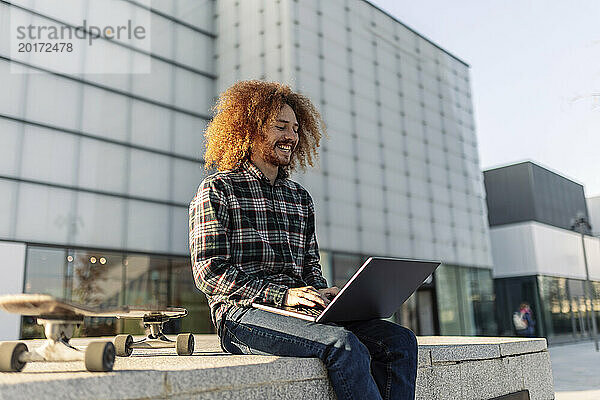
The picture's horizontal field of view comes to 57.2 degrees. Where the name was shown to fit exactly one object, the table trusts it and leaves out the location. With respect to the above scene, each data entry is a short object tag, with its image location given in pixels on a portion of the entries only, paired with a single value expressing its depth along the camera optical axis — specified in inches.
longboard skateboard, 72.1
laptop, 93.0
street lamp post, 931.6
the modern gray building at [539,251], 957.8
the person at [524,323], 829.2
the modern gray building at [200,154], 541.0
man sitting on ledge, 97.9
